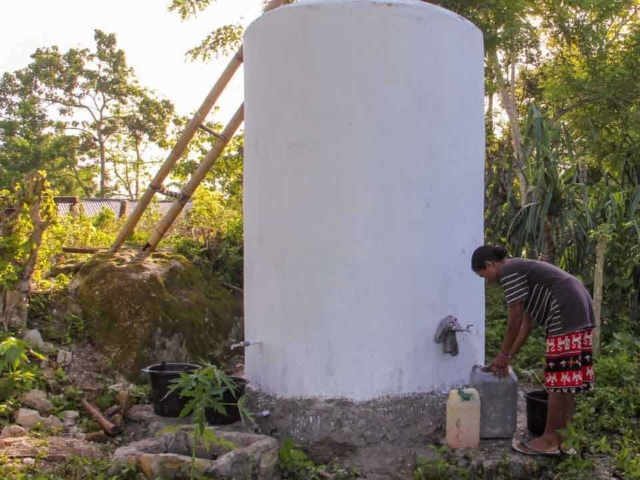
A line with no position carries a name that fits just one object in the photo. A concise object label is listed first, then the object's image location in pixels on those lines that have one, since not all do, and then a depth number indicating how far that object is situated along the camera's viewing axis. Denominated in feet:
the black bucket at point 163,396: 16.28
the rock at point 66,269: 23.91
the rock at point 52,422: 15.71
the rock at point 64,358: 19.43
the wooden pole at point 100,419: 15.84
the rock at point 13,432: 14.66
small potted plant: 11.60
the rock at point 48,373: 18.11
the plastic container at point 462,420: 14.21
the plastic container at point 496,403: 14.70
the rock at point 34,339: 19.38
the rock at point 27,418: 15.51
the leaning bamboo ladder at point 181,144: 22.34
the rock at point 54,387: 17.76
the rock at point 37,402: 16.48
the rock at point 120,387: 18.07
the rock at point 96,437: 15.47
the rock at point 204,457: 11.78
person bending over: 13.43
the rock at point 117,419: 16.38
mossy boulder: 20.20
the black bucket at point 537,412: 14.74
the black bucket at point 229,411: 15.74
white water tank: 15.10
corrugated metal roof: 82.38
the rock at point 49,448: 13.79
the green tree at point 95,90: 83.71
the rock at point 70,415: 16.53
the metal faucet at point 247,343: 16.53
